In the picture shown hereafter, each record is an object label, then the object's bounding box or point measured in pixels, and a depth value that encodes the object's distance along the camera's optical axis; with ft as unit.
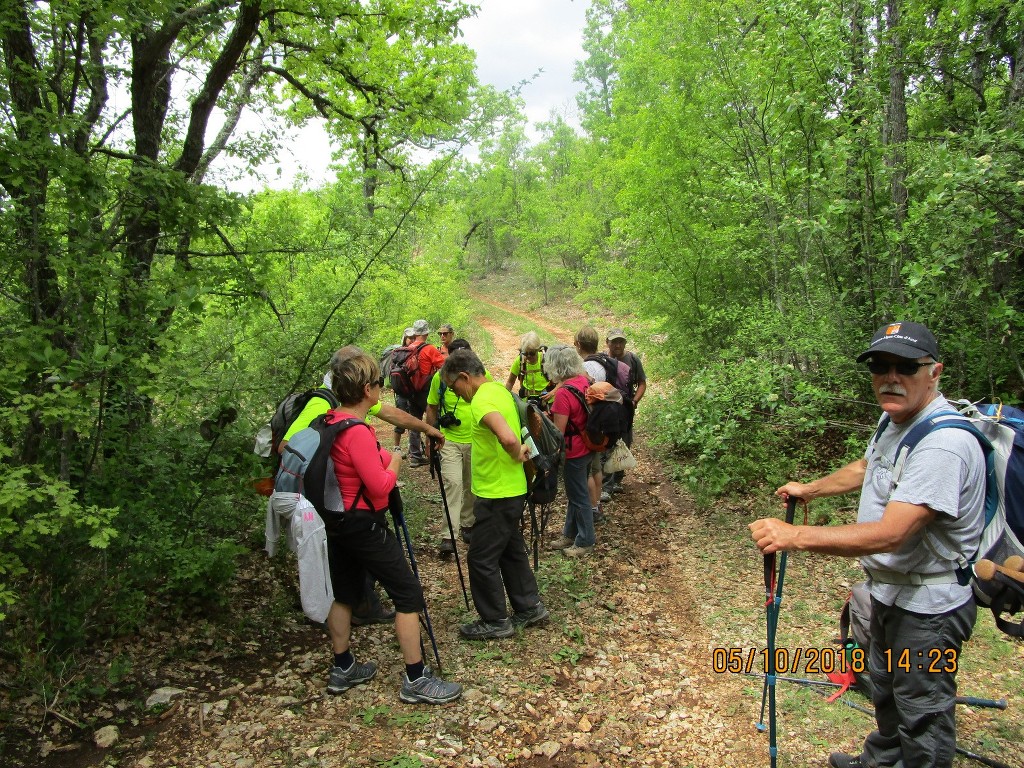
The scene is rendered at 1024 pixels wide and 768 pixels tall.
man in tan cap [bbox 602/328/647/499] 24.94
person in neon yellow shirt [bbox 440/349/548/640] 14.32
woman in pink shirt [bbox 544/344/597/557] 18.43
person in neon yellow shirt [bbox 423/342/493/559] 19.26
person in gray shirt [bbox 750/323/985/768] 7.48
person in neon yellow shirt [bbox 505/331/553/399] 22.43
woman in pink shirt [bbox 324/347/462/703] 11.69
